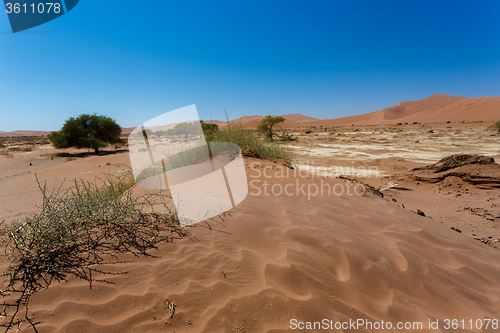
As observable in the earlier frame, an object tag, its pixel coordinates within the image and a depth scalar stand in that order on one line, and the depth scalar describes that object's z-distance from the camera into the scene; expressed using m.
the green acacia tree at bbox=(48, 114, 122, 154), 18.16
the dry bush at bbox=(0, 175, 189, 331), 1.83
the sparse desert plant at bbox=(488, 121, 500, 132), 23.43
